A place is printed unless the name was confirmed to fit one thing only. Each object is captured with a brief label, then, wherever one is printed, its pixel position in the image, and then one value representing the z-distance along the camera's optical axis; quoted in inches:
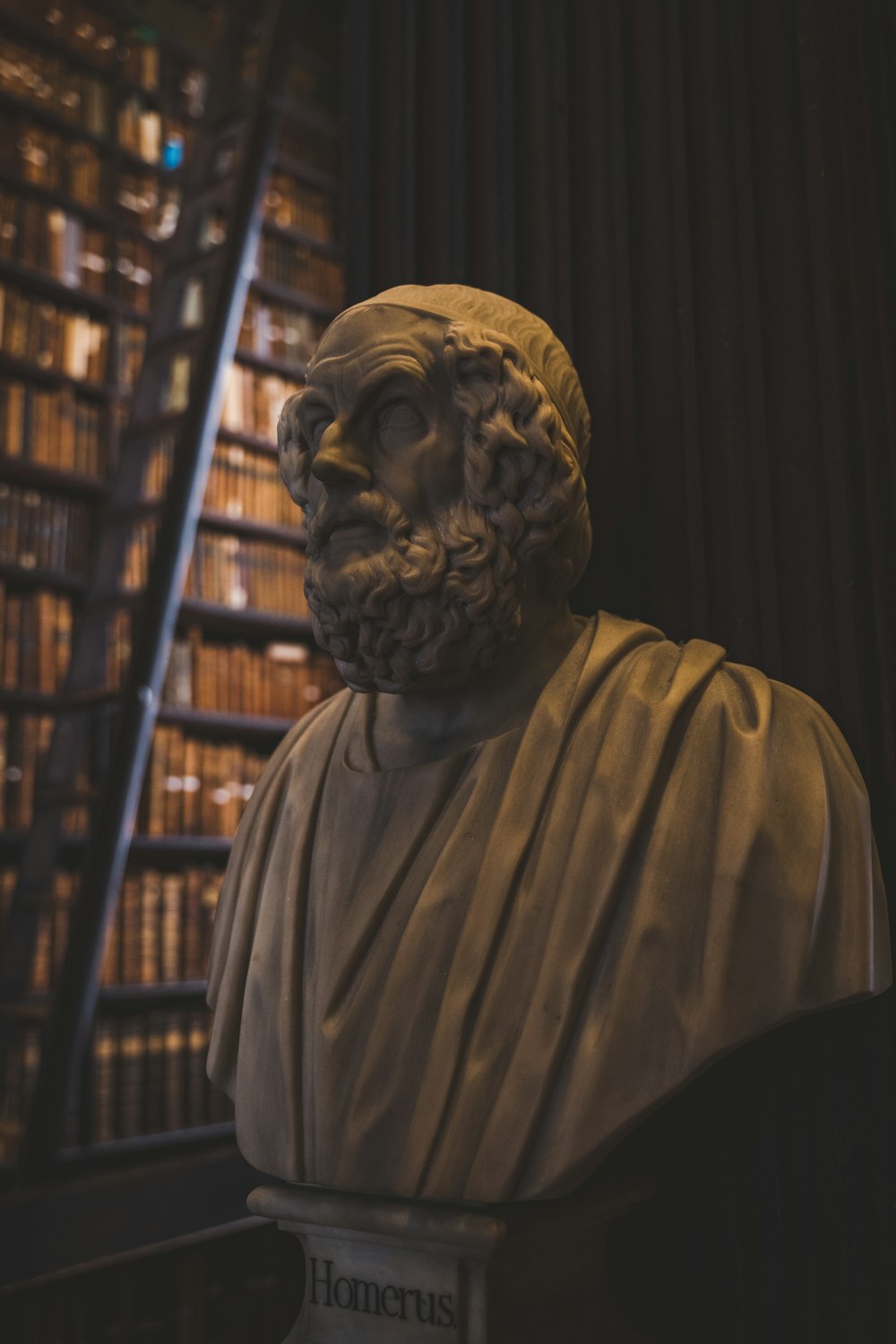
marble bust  45.8
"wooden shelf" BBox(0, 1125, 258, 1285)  94.6
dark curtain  55.3
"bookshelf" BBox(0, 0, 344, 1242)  125.0
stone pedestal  46.4
